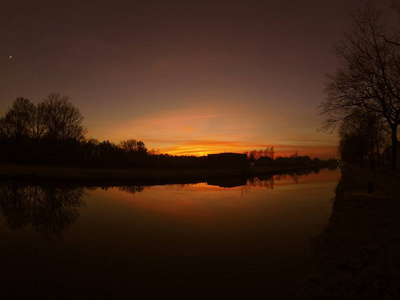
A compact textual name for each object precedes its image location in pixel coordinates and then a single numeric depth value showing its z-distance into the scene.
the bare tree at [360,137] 23.16
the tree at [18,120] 67.69
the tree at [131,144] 138.52
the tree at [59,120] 71.44
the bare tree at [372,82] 19.09
